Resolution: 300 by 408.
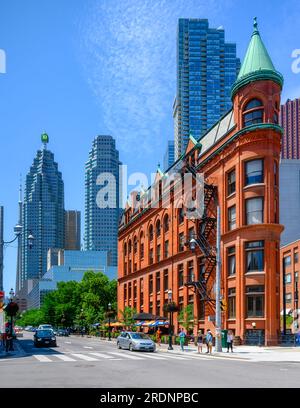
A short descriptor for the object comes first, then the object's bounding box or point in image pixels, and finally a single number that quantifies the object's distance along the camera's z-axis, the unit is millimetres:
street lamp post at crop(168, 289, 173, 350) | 40344
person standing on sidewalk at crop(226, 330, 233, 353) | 35875
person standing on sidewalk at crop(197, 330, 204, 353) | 37009
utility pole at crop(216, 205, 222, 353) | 36500
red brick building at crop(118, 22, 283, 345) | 43844
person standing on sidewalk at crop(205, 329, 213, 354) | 35728
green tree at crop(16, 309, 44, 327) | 162625
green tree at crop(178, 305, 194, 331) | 47875
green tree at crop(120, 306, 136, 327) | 66000
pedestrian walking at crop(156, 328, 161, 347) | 52631
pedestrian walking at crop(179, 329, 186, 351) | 40000
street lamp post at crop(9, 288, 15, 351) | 36344
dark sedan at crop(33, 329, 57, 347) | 43094
